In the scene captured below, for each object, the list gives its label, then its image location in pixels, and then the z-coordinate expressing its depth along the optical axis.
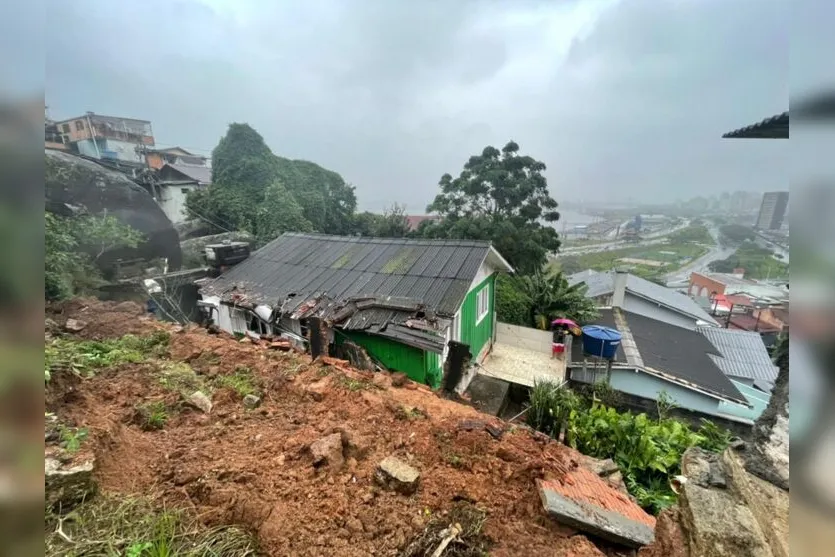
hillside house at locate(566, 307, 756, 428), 9.06
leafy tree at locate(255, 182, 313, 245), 20.80
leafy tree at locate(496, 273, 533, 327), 13.12
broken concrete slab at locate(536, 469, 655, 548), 2.40
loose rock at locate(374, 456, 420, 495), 2.61
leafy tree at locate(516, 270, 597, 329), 12.79
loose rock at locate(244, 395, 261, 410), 3.66
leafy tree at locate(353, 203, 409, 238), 25.41
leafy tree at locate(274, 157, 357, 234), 25.96
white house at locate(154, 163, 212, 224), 22.17
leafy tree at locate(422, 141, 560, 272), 17.08
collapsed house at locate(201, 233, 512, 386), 6.41
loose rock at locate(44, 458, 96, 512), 2.05
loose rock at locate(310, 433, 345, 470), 2.73
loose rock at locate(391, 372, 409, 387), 4.95
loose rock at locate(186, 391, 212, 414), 3.47
